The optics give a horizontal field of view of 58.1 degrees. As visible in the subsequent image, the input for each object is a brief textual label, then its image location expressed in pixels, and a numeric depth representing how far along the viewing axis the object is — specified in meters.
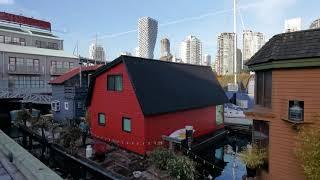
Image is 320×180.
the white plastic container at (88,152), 18.72
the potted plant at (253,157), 14.05
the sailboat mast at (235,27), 37.31
